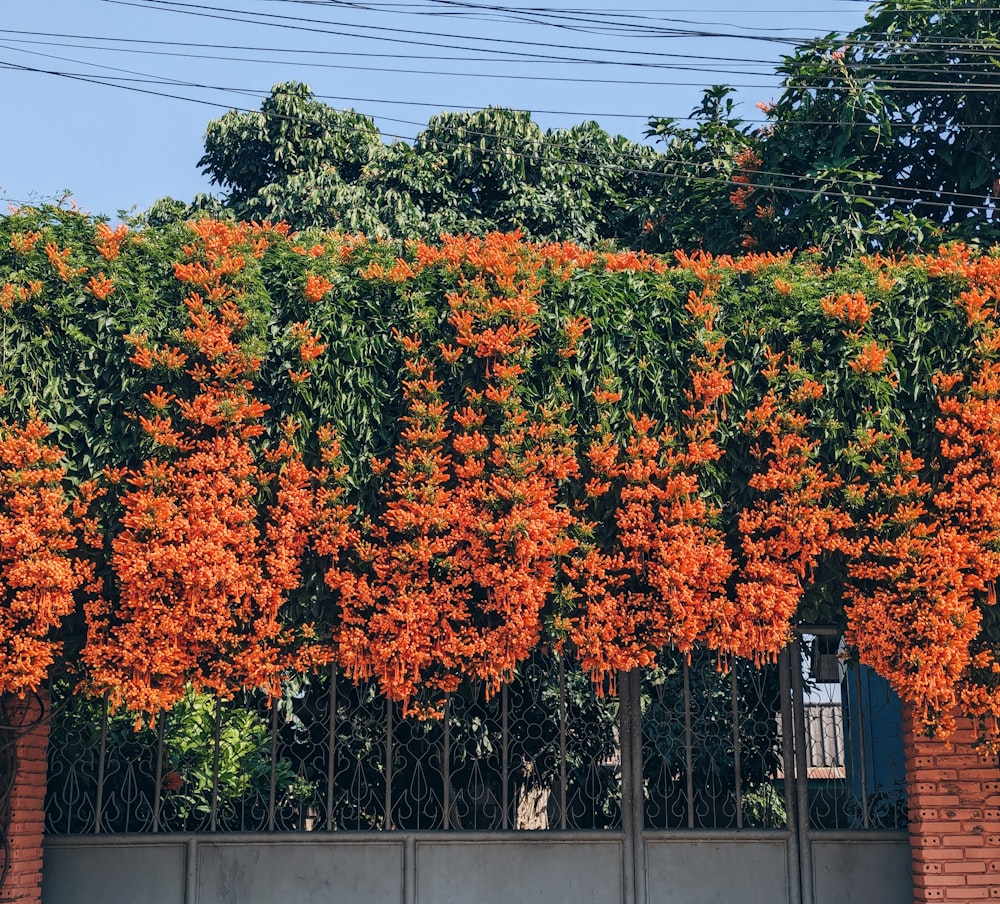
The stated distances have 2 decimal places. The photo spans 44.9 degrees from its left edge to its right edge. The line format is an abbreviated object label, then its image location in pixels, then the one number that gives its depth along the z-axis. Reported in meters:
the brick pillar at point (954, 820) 7.51
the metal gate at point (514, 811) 7.81
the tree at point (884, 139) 11.05
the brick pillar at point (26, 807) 7.39
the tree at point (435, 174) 14.24
